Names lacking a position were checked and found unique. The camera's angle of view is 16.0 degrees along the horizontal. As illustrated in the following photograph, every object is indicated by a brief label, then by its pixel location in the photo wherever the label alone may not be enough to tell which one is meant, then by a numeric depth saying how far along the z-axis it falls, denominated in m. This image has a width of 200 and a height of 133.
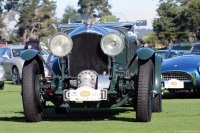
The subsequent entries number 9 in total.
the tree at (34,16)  106.19
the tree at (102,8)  103.56
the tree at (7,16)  104.19
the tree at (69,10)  158.62
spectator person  24.62
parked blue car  16.06
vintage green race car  11.04
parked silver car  27.28
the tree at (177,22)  89.94
